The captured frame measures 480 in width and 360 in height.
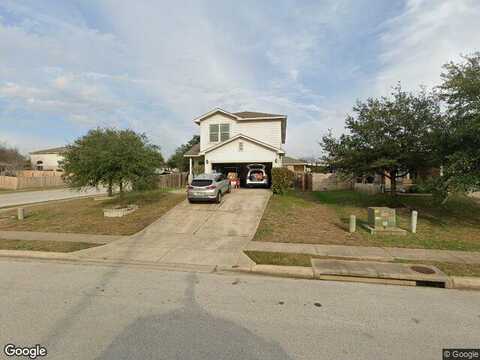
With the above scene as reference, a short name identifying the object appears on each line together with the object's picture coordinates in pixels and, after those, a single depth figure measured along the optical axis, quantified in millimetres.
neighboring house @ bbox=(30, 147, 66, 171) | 56631
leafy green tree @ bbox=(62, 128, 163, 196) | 10773
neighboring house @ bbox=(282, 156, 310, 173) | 35594
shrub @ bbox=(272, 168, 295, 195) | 16062
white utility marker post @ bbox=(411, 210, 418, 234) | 8508
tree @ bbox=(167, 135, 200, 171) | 48906
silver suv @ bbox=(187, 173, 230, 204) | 12727
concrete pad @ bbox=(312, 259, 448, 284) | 5026
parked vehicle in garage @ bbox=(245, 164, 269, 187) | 19438
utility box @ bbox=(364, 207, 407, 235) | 8420
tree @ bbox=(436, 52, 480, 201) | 8297
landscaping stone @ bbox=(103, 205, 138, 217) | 11038
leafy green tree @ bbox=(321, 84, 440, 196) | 11219
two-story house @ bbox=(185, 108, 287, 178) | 20422
